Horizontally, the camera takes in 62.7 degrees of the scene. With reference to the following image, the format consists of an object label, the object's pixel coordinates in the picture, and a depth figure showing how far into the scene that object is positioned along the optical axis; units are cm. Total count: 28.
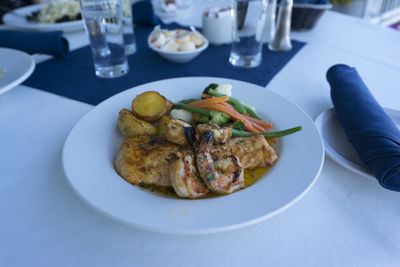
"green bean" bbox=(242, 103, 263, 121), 46
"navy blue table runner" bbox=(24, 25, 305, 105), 56
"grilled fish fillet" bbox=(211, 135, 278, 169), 39
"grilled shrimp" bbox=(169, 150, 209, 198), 34
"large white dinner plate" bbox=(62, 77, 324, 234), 29
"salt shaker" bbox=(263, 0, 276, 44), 67
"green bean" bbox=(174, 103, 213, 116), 45
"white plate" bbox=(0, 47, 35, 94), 49
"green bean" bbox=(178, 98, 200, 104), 48
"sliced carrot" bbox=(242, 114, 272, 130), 44
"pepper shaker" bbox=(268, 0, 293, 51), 64
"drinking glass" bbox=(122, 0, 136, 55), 67
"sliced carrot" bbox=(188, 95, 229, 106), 45
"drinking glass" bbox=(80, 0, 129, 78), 56
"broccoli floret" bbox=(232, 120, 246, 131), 44
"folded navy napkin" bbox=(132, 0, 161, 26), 77
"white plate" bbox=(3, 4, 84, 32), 73
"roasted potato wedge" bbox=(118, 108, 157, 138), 42
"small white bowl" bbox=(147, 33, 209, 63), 60
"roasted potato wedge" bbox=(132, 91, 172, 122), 44
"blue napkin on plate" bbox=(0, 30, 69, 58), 62
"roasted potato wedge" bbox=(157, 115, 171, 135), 43
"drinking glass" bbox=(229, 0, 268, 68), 57
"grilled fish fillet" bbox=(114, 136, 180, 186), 37
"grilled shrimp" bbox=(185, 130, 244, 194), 34
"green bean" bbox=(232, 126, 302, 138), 40
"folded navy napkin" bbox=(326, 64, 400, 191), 34
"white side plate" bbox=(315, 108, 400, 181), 37
